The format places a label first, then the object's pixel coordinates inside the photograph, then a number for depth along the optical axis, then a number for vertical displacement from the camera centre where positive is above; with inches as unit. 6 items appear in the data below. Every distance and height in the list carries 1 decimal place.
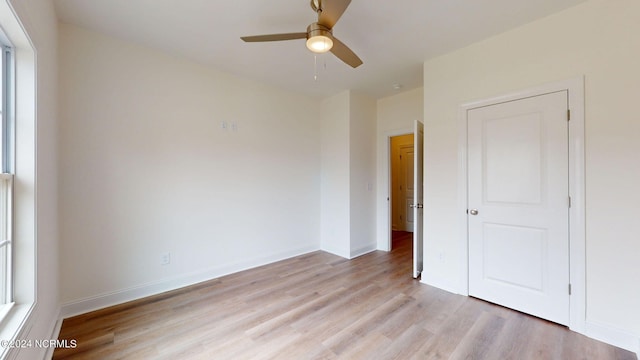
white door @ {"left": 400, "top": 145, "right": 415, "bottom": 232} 234.0 -3.1
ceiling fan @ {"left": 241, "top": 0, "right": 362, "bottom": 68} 62.4 +41.8
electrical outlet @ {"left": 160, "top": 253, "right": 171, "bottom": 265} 108.7 -35.0
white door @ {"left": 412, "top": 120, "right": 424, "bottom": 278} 123.8 -8.9
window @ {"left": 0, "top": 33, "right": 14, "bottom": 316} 54.2 +2.2
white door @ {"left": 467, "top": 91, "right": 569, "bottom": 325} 83.9 -9.5
